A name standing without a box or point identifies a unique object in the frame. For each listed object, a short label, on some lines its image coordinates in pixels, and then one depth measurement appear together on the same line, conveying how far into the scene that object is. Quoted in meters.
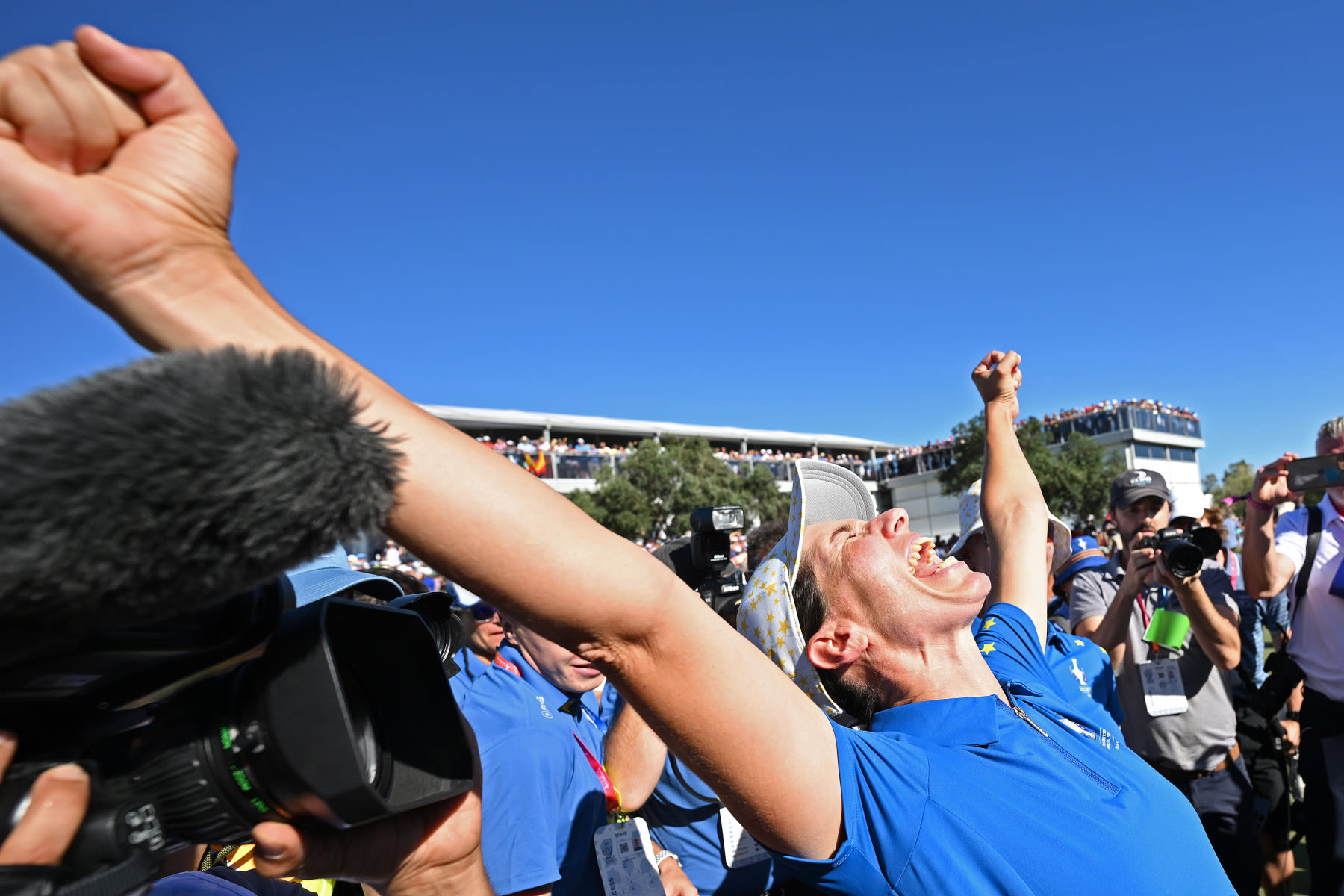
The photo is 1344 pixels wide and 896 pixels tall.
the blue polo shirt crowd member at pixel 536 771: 2.12
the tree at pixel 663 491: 33.59
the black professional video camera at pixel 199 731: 0.70
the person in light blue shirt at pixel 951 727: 1.33
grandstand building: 41.47
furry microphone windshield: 0.51
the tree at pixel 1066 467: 35.16
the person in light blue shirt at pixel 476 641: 2.69
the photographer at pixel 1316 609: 3.23
